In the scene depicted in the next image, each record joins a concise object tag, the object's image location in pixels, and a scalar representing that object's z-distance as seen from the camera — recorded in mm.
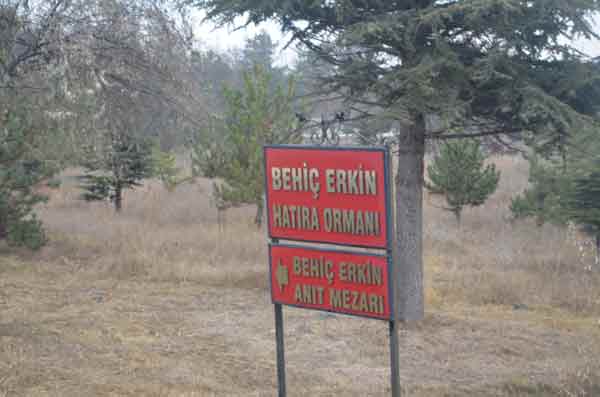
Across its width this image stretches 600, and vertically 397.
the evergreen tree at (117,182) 19234
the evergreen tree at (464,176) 18859
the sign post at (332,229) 4953
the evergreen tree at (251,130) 17078
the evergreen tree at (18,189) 12117
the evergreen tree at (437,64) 7504
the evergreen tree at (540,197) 16125
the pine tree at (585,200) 9367
